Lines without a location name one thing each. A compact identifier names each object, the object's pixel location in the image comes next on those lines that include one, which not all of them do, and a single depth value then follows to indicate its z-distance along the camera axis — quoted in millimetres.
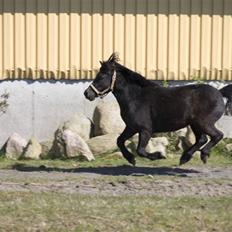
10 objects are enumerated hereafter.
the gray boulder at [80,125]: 16766
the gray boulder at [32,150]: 16250
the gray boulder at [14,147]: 16641
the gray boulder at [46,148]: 16484
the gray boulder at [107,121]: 16984
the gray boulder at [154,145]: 15916
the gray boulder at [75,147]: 15945
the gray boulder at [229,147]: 16628
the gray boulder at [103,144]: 16312
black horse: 13695
